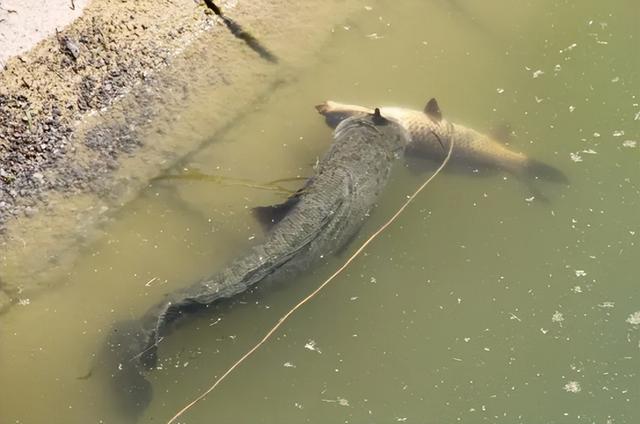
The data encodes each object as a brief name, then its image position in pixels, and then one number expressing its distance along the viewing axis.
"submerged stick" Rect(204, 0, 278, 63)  5.03
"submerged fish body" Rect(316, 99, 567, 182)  4.77
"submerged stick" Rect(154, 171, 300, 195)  4.55
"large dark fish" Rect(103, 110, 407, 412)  3.80
